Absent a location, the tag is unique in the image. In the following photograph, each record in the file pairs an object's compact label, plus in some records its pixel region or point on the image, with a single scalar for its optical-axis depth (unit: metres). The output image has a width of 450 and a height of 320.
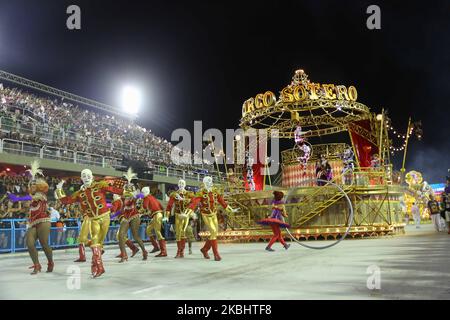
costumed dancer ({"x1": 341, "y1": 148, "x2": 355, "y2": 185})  26.97
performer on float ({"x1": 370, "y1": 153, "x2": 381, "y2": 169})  21.85
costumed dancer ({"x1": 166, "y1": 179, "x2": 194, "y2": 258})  12.09
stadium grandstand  18.95
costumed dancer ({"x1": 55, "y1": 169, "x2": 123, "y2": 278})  7.96
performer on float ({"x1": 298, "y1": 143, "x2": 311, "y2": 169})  27.14
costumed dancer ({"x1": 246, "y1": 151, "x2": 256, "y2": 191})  24.81
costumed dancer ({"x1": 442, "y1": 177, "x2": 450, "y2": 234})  17.46
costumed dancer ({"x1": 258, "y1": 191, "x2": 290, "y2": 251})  13.42
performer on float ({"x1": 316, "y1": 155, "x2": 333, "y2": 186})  21.25
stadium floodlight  42.28
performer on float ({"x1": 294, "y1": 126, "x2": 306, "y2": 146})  25.09
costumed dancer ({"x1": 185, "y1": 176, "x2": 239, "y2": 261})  11.09
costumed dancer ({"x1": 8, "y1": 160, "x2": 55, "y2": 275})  8.66
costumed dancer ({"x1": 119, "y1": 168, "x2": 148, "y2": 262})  11.85
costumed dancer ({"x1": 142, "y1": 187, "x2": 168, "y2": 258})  12.59
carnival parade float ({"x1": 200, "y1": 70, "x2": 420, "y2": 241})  18.64
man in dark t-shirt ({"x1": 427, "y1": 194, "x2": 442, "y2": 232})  20.64
